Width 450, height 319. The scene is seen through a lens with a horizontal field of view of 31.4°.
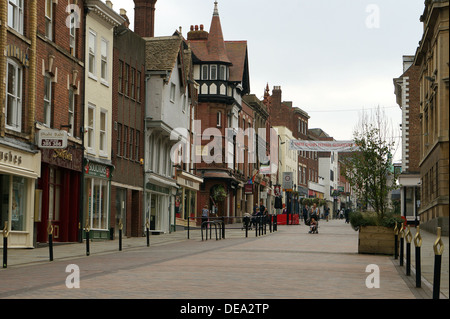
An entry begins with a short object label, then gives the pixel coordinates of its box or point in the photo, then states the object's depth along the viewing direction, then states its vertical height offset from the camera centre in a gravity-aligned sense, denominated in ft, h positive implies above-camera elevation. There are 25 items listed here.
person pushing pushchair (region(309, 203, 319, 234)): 139.85 -2.90
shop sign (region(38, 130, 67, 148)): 88.69 +6.69
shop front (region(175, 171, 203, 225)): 164.76 +1.51
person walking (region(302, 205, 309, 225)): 233.88 -2.88
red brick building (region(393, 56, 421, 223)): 197.47 +15.58
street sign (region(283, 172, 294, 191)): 226.17 +5.99
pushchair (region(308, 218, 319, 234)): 139.95 -3.98
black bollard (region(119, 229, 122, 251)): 83.45 -4.36
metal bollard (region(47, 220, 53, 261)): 63.41 -3.69
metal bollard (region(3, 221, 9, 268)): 54.80 -3.39
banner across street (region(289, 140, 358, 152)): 178.09 +13.74
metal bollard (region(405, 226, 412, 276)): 47.37 -3.18
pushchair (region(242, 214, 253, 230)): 124.86 -3.07
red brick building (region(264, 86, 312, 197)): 345.31 +35.24
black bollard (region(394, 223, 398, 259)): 69.55 -3.51
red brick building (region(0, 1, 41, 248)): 82.12 +8.56
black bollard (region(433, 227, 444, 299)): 34.24 -2.72
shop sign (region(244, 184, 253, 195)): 219.82 +4.00
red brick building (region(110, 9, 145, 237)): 121.60 +11.37
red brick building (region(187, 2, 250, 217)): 209.56 +25.95
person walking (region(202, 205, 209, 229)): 171.57 -2.32
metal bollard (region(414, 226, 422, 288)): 39.25 -3.06
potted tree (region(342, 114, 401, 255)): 107.24 +5.02
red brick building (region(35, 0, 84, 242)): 93.04 +11.61
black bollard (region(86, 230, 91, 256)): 72.31 -4.24
